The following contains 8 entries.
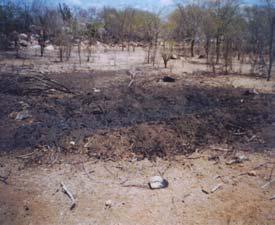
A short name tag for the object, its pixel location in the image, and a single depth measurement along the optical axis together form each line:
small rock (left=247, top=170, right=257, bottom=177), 3.86
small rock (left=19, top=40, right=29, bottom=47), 14.43
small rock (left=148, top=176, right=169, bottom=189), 3.57
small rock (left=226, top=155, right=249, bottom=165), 4.16
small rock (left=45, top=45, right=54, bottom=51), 14.12
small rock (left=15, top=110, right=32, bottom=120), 5.22
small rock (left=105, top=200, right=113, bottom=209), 3.25
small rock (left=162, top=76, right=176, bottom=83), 8.17
